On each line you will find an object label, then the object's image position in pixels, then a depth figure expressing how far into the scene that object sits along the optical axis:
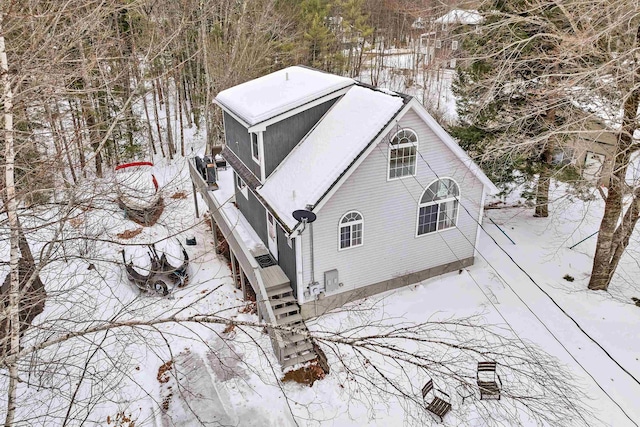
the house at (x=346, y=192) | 12.12
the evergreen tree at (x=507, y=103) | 14.57
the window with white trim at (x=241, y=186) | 16.44
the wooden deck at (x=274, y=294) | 11.71
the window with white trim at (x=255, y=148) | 13.74
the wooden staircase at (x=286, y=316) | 11.62
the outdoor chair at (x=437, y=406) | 9.71
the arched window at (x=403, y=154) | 12.38
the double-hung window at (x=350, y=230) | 12.55
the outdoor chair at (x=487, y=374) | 10.14
